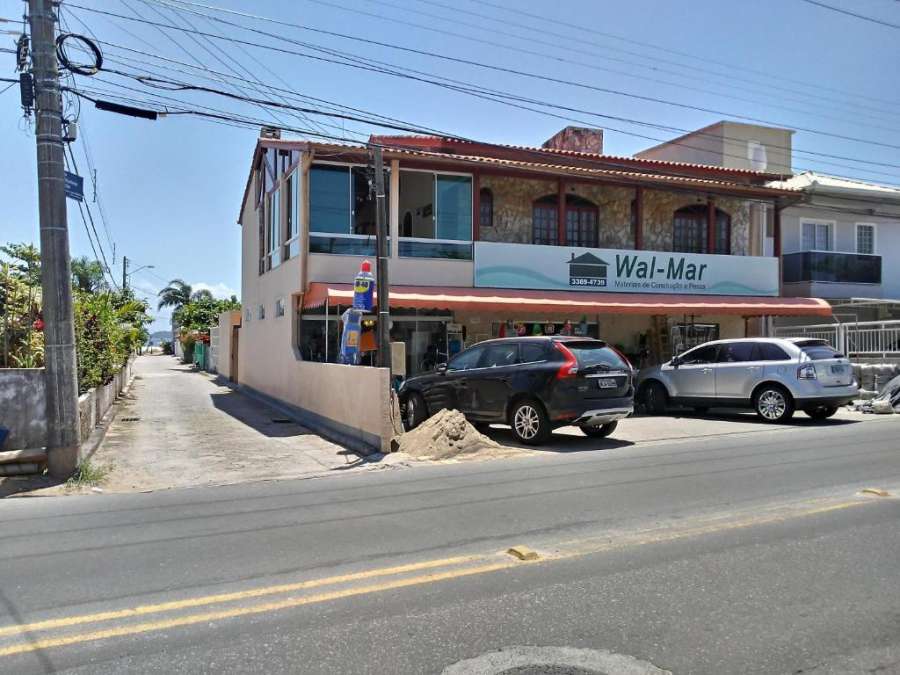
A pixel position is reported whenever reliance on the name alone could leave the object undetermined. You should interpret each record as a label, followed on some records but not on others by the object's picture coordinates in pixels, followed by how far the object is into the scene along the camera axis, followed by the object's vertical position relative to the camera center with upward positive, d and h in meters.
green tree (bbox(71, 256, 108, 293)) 50.20 +5.15
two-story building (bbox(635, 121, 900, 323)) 22.38 +3.11
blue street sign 9.51 +2.09
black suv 11.16 -0.73
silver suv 13.50 -0.77
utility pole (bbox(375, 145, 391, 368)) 12.22 +1.06
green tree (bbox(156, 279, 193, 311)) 64.56 +4.17
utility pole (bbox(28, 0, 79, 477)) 8.99 +1.05
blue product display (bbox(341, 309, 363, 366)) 13.91 +0.10
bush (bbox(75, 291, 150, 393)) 12.44 +0.11
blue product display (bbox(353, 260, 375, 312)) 13.20 +0.92
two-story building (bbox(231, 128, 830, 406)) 16.58 +2.37
